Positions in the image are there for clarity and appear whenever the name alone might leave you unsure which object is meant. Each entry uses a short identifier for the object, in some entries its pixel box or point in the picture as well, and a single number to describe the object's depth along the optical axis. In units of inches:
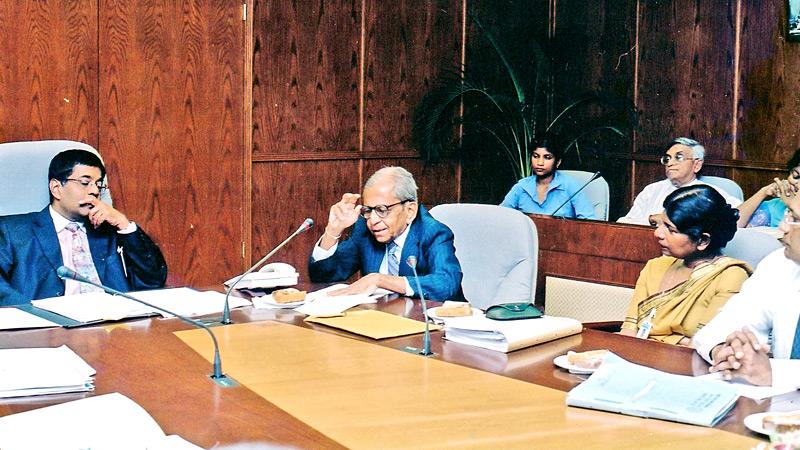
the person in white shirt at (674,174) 223.6
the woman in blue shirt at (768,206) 191.2
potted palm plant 242.1
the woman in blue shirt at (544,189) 218.8
